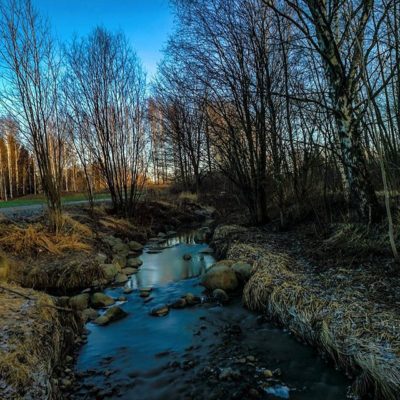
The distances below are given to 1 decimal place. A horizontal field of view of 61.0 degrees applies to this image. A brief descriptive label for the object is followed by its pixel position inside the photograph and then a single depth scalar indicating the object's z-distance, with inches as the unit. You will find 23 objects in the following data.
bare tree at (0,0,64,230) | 291.0
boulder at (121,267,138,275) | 294.9
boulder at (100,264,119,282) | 269.9
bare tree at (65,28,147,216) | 456.4
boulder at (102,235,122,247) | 365.4
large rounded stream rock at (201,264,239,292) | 232.2
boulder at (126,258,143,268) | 318.5
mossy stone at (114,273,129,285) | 269.4
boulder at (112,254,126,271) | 300.6
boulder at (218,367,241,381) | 131.8
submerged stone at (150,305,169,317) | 202.7
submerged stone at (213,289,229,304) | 216.6
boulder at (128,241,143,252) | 394.3
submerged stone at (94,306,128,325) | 191.6
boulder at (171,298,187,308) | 213.6
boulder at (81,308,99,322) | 194.2
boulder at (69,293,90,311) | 208.3
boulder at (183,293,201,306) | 217.2
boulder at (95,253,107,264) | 289.7
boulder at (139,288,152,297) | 236.8
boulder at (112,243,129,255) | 358.8
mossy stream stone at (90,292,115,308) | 218.5
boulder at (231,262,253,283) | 237.0
